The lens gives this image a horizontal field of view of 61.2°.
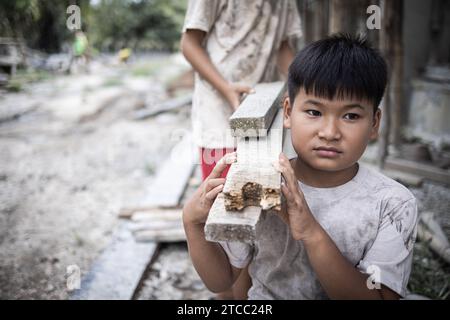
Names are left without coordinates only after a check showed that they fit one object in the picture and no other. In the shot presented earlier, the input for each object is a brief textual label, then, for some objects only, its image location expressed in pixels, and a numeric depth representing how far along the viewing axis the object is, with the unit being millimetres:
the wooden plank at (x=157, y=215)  3412
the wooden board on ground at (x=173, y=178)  3863
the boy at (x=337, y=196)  1222
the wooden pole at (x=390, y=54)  3977
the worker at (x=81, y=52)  14341
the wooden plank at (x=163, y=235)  3152
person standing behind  2035
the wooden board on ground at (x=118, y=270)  2486
